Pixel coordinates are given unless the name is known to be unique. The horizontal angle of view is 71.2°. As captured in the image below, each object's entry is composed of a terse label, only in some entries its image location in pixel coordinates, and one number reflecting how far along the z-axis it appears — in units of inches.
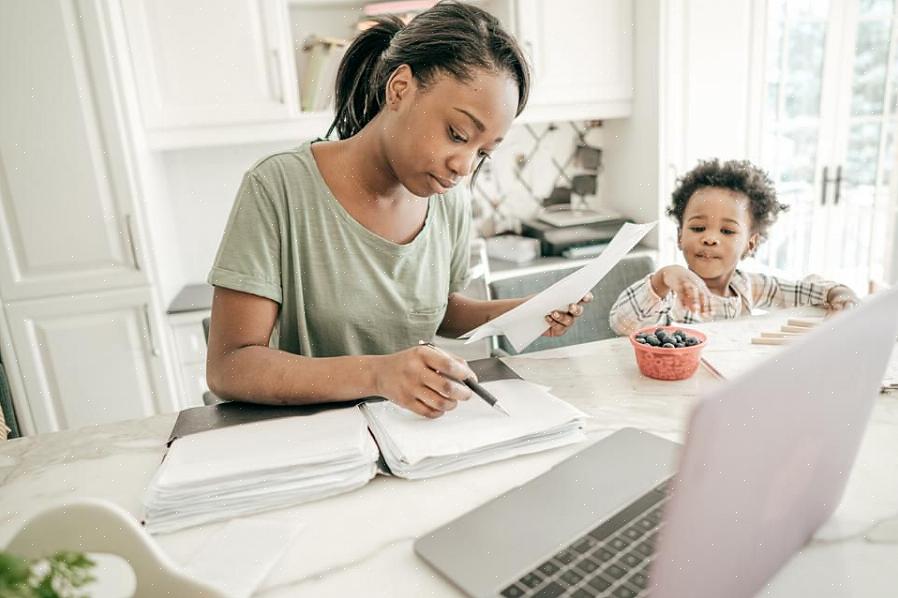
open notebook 27.3
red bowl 38.2
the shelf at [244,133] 86.7
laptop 14.2
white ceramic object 18.7
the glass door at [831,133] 110.2
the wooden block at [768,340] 43.8
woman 35.6
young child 55.1
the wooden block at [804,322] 46.7
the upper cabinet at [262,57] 82.9
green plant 12.5
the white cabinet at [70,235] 75.0
